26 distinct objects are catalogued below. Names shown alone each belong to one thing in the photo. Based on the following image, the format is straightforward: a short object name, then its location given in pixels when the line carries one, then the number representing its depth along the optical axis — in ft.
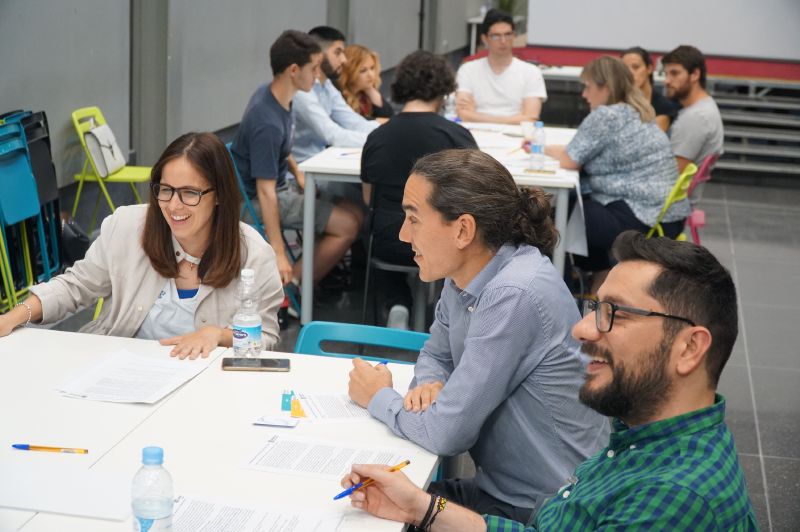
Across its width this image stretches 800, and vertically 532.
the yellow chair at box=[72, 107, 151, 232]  18.98
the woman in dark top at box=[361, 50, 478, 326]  16.34
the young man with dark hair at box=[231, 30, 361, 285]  17.99
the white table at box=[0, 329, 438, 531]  6.92
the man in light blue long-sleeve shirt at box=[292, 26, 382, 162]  20.01
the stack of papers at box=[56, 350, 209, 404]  8.55
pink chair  19.60
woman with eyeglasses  10.18
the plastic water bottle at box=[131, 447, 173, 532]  6.03
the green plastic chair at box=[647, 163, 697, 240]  18.35
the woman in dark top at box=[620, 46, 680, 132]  24.23
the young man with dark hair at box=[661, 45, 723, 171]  21.72
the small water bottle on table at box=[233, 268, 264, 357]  9.32
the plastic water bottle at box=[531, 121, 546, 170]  18.80
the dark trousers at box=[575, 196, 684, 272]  18.70
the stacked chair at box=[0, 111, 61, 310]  15.47
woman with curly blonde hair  24.26
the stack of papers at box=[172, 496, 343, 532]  6.44
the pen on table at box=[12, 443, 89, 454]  7.45
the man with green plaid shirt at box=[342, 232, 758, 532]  5.46
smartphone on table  9.23
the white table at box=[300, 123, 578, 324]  17.33
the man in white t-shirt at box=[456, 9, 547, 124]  25.75
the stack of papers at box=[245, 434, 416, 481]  7.31
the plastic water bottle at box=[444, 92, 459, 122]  25.39
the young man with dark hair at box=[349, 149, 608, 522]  7.93
